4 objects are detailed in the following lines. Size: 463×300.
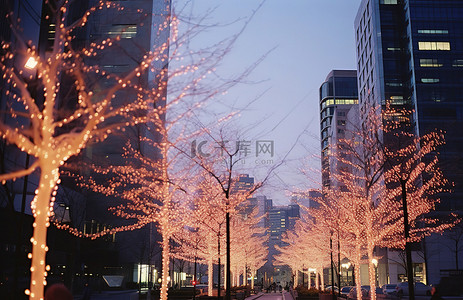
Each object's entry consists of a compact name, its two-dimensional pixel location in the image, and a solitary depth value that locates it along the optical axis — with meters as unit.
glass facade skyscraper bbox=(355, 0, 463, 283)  80.19
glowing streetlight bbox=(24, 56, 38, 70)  10.13
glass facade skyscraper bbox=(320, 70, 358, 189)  152.38
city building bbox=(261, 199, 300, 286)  144.70
